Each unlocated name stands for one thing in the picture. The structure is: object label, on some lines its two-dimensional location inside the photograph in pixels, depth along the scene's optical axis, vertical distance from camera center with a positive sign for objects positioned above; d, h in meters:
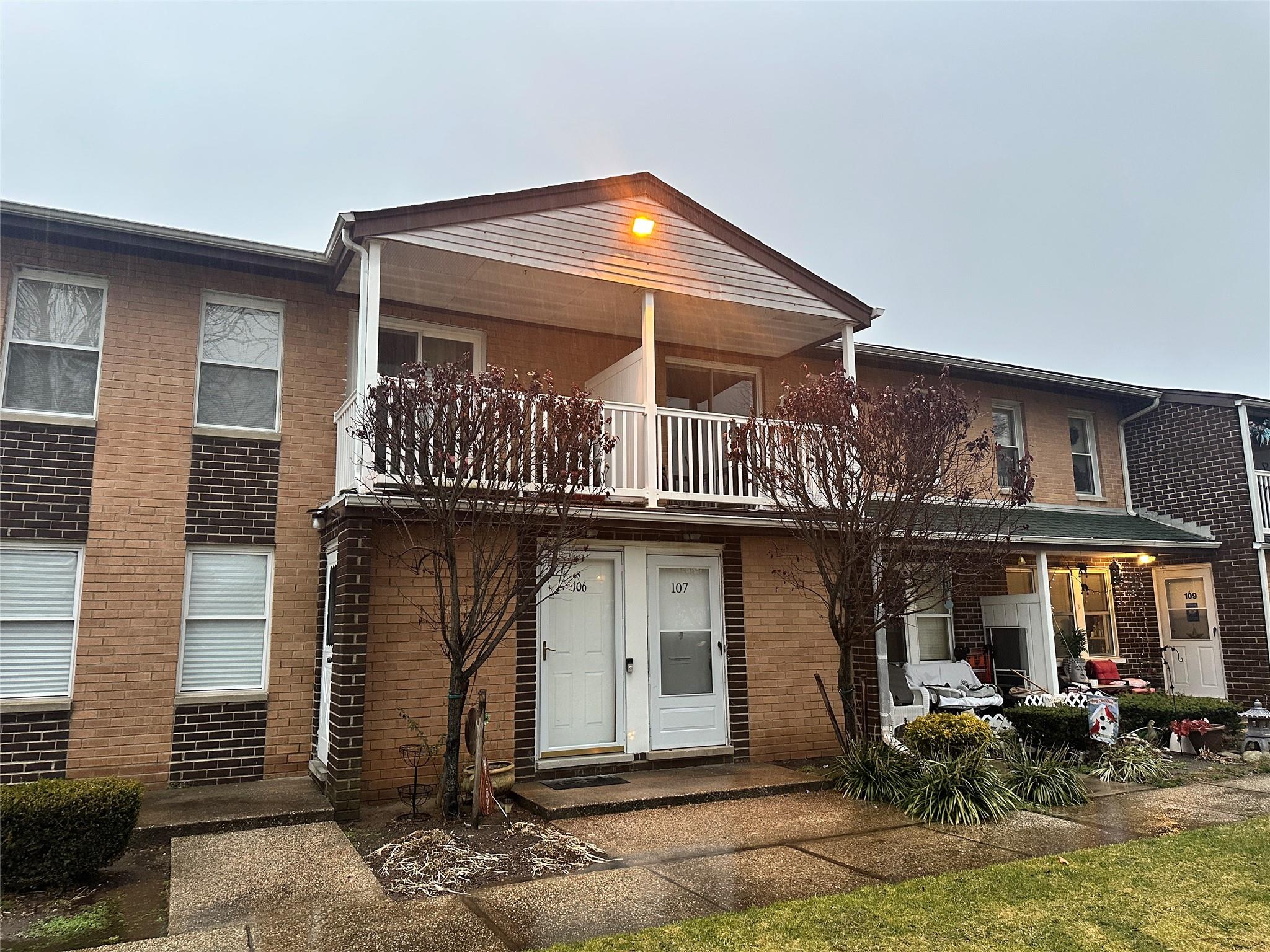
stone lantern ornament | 10.94 -1.57
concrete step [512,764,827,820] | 7.62 -1.66
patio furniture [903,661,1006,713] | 11.67 -1.07
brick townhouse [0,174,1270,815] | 8.23 +1.25
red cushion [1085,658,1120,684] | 14.01 -0.99
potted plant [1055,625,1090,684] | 13.84 -0.63
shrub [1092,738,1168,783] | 9.28 -1.70
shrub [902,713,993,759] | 8.23 -1.19
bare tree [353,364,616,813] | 7.01 +1.27
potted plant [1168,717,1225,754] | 10.89 -1.59
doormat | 8.46 -1.65
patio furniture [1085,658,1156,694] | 13.73 -1.14
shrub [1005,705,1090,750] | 9.86 -1.35
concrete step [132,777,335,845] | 6.90 -1.60
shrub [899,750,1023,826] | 7.38 -1.61
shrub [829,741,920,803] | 8.05 -1.53
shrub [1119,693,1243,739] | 11.05 -1.33
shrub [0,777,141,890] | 5.59 -1.35
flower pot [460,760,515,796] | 7.95 -1.47
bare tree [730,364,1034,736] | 8.13 +1.29
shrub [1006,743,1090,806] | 8.06 -1.64
